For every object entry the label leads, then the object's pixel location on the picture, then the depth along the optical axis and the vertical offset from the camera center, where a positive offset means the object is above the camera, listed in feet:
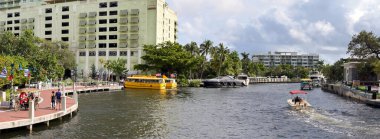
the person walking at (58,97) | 141.62 -6.33
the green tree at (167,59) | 428.97 +21.17
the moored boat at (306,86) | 399.65 -7.56
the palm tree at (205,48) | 523.70 +40.15
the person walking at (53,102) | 136.30 -7.80
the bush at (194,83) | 436.76 -4.71
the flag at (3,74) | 141.92 +1.88
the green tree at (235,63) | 583.99 +22.77
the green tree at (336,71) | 497.87 +8.56
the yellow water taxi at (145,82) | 344.32 -2.78
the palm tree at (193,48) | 517.55 +39.36
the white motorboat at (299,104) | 191.48 -12.25
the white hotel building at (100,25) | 465.88 +64.59
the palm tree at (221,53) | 533.14 +34.05
